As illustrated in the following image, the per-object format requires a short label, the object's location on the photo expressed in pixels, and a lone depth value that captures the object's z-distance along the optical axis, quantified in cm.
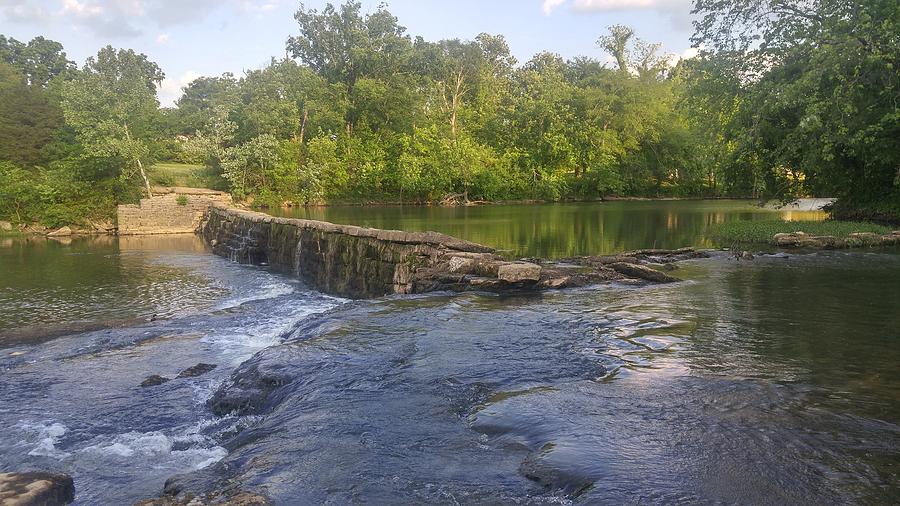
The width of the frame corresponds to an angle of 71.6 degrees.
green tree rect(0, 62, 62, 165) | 3681
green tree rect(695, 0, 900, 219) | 1764
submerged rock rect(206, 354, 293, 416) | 718
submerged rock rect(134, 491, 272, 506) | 438
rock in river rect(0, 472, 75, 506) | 443
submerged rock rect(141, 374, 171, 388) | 841
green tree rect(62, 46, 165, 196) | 3284
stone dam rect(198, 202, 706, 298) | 1312
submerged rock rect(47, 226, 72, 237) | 3231
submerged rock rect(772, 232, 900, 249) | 1969
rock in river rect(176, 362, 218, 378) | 877
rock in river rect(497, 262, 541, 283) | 1262
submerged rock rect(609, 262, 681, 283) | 1379
